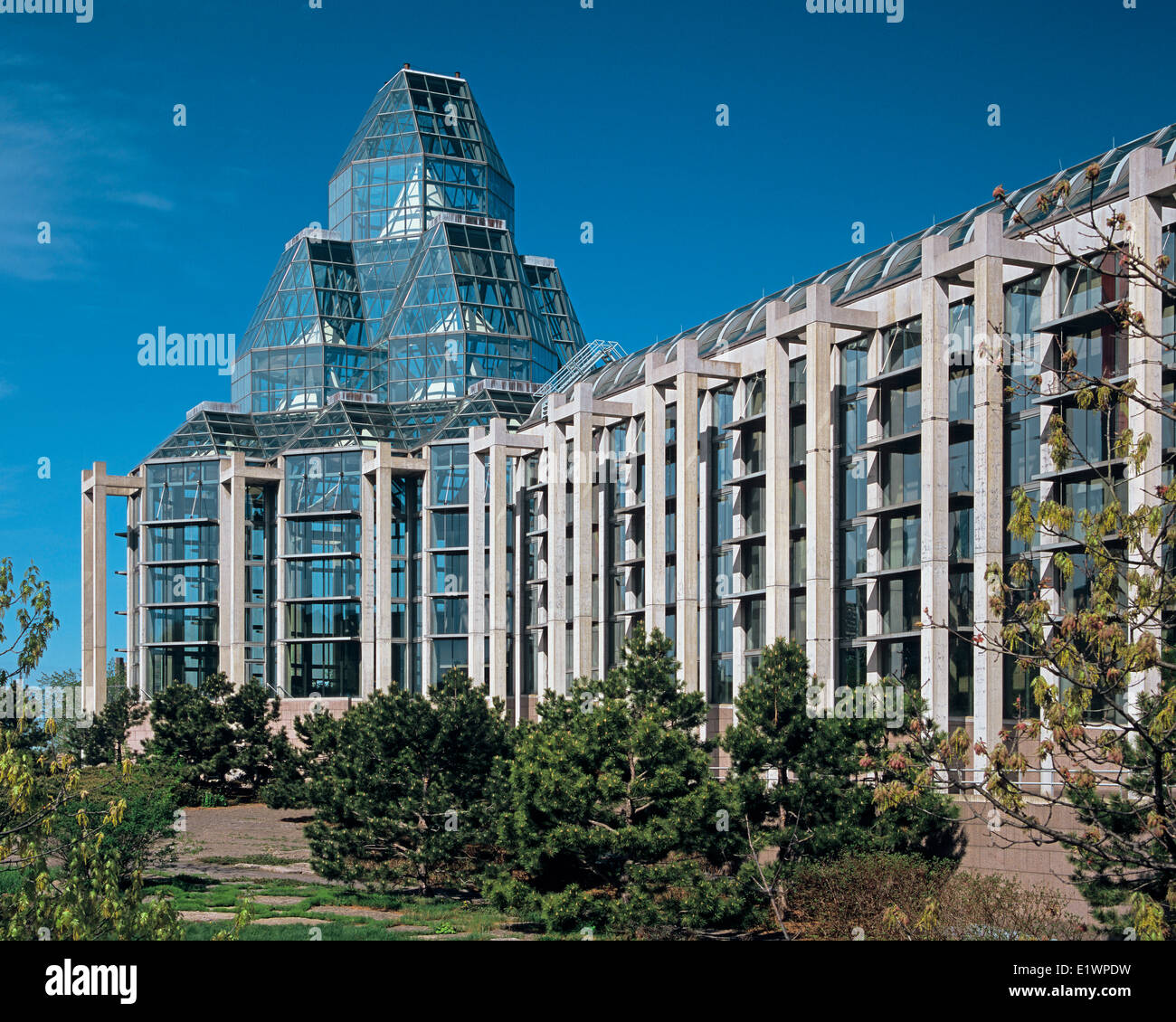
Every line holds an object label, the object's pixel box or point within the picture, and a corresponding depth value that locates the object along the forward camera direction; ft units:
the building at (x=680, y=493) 133.39
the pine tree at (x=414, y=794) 130.82
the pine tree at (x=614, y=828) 102.78
